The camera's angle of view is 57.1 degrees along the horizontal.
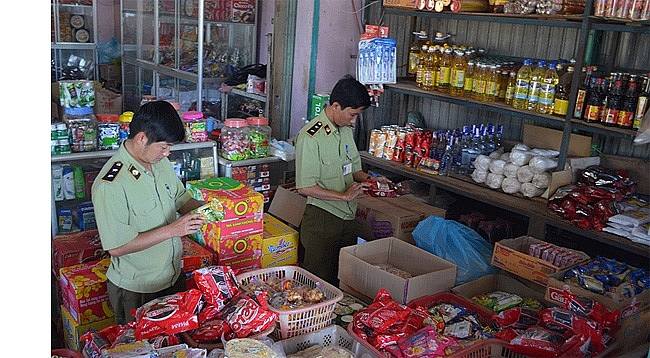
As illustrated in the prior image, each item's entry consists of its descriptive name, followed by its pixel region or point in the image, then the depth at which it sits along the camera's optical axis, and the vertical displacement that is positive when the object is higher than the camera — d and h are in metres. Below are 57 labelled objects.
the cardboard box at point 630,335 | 2.48 -1.14
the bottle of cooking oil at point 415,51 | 5.17 -0.06
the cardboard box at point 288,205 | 4.21 -1.20
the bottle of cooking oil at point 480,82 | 4.49 -0.25
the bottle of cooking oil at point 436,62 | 4.82 -0.13
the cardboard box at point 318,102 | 4.99 -0.53
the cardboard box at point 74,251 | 3.41 -1.30
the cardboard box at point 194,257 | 3.22 -1.23
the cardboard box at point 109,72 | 7.84 -0.65
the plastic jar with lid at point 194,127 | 4.17 -0.68
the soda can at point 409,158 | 4.84 -0.90
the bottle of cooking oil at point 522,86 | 4.18 -0.23
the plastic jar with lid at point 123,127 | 3.96 -0.68
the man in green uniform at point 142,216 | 2.51 -0.81
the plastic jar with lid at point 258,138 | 4.47 -0.78
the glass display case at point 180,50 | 6.16 -0.25
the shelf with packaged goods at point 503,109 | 3.64 -0.40
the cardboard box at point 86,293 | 2.97 -1.34
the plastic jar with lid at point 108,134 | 3.84 -0.71
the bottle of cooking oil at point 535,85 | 4.10 -0.21
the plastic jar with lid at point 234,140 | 4.36 -0.78
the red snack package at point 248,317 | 2.08 -0.99
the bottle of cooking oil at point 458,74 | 4.63 -0.20
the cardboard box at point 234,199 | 3.32 -0.93
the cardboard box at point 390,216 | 4.03 -1.16
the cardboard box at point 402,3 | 4.67 +0.31
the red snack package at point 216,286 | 2.21 -0.94
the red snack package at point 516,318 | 2.61 -1.15
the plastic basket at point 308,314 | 2.23 -1.03
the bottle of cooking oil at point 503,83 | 4.41 -0.24
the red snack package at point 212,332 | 2.12 -1.05
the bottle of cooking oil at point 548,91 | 4.03 -0.24
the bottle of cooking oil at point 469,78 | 4.62 -0.23
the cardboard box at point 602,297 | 2.60 -1.06
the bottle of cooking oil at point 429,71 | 4.82 -0.21
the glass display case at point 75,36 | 7.46 -0.23
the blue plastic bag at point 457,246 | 3.42 -1.15
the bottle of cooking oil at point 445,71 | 4.75 -0.19
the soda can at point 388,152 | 4.97 -0.89
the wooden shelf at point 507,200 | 3.52 -1.01
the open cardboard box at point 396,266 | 2.79 -1.11
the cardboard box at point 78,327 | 3.03 -1.53
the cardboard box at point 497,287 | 3.03 -1.20
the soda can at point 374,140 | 5.03 -0.82
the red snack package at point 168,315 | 2.03 -0.98
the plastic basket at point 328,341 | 2.21 -1.13
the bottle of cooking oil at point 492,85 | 4.42 -0.25
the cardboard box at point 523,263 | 3.13 -1.10
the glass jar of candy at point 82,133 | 3.74 -0.70
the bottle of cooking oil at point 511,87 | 4.28 -0.26
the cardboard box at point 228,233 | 3.35 -1.13
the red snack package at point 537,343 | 2.34 -1.12
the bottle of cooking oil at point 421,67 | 4.88 -0.18
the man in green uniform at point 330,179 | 3.50 -0.84
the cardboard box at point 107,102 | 6.14 -0.82
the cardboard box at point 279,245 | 3.71 -1.30
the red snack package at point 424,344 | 2.22 -1.10
